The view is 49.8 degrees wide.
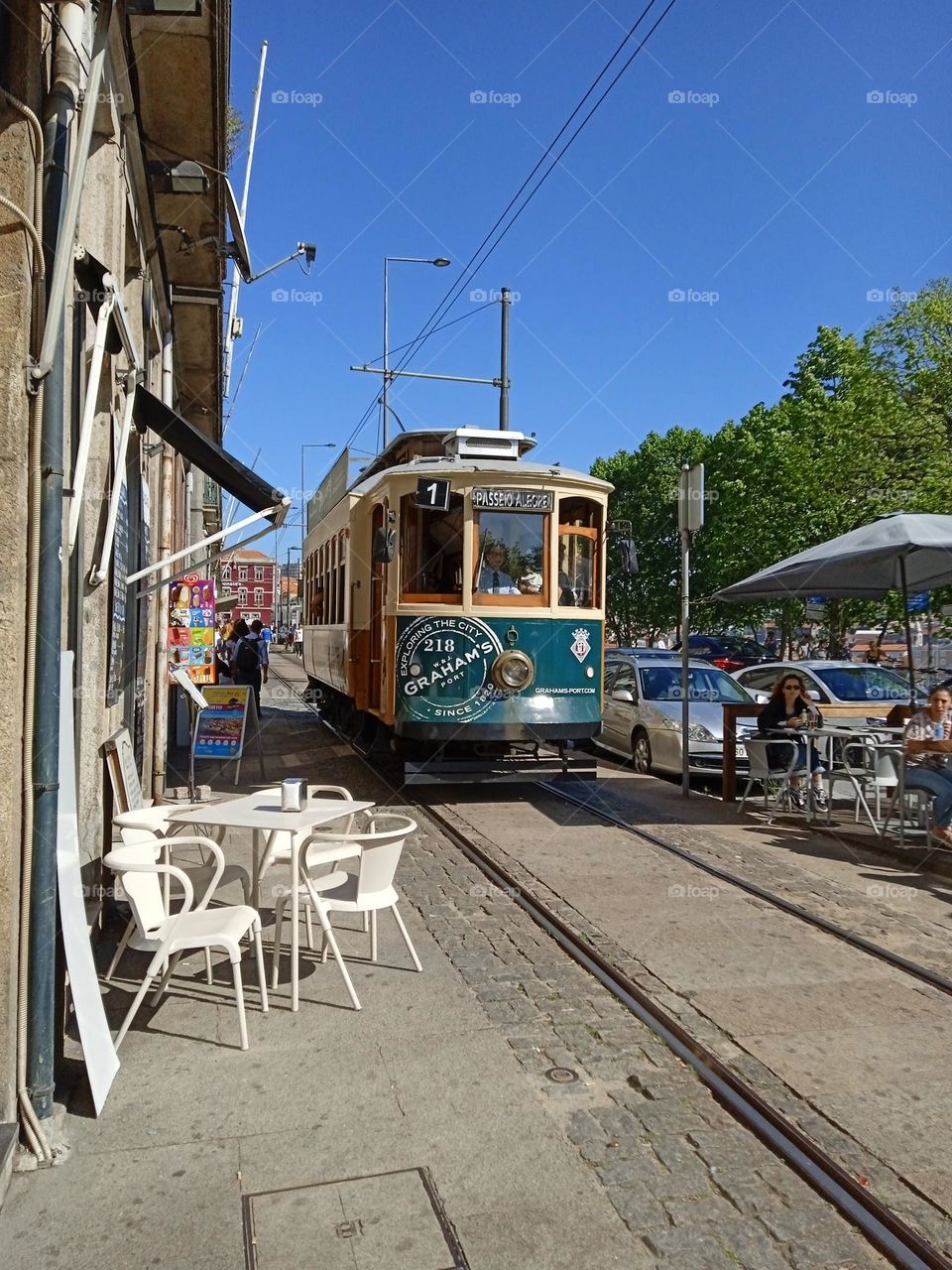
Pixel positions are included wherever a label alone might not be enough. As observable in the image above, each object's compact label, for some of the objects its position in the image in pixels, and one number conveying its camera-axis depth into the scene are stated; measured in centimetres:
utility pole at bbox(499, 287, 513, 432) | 1902
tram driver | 1005
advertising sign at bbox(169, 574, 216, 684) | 1257
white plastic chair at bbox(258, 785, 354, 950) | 500
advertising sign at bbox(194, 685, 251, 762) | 1066
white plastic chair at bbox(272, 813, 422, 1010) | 489
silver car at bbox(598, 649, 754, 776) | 1228
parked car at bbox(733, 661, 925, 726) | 1276
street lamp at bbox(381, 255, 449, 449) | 2361
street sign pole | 1062
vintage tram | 983
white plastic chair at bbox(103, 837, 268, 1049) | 427
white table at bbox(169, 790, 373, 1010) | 486
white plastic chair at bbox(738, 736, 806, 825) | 932
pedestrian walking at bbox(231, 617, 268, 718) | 1681
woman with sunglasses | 952
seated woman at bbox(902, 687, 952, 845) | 782
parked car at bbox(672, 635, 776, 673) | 3388
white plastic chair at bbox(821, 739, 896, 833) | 876
